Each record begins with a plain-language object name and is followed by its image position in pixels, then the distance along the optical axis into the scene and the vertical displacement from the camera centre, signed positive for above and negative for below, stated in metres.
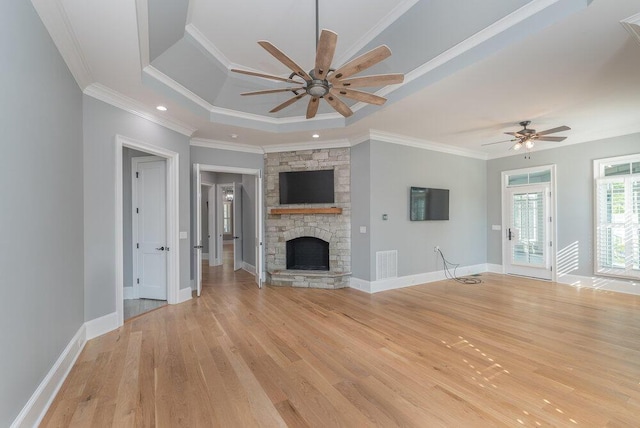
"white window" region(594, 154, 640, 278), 4.80 -0.09
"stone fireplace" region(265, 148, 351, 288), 5.40 -0.33
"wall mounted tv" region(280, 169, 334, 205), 5.50 +0.54
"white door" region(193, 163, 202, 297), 4.69 -0.35
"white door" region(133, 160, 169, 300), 4.38 -0.22
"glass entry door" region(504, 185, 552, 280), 5.88 -0.44
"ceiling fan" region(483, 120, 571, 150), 4.39 +1.22
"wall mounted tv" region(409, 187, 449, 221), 5.51 +0.19
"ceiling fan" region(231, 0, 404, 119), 1.99 +1.16
